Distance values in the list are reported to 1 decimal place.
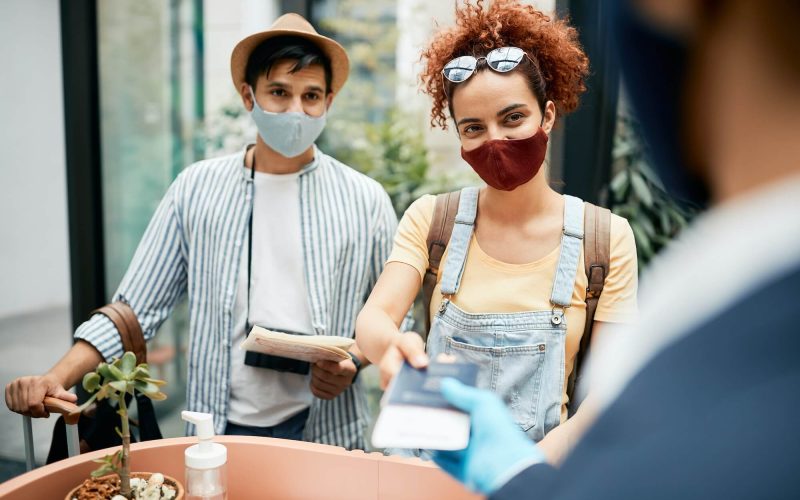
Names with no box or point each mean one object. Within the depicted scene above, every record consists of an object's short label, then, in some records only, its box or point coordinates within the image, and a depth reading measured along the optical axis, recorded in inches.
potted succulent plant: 44.2
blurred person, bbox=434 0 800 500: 17.1
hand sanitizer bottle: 45.8
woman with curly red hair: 54.5
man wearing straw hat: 72.4
